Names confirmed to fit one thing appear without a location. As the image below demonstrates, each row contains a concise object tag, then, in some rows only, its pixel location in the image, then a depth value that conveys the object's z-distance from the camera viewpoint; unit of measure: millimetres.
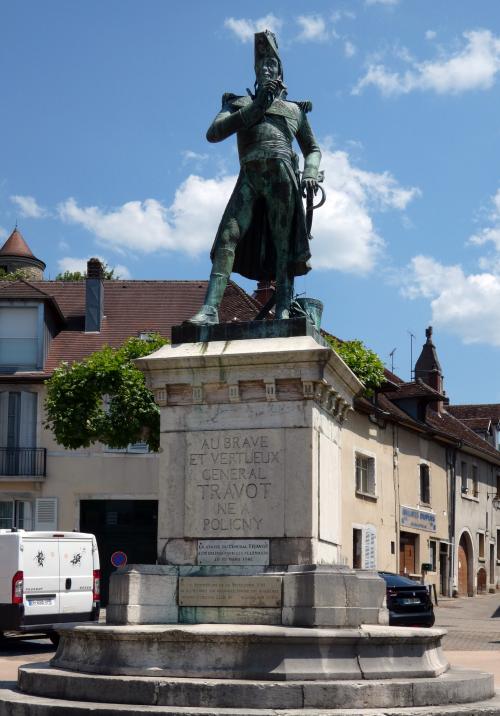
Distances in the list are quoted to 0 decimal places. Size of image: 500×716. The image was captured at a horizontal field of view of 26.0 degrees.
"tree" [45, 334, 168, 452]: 23391
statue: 10125
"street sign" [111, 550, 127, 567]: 26531
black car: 19750
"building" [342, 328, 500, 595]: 35531
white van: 17453
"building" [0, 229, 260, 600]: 32156
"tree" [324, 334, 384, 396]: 23172
